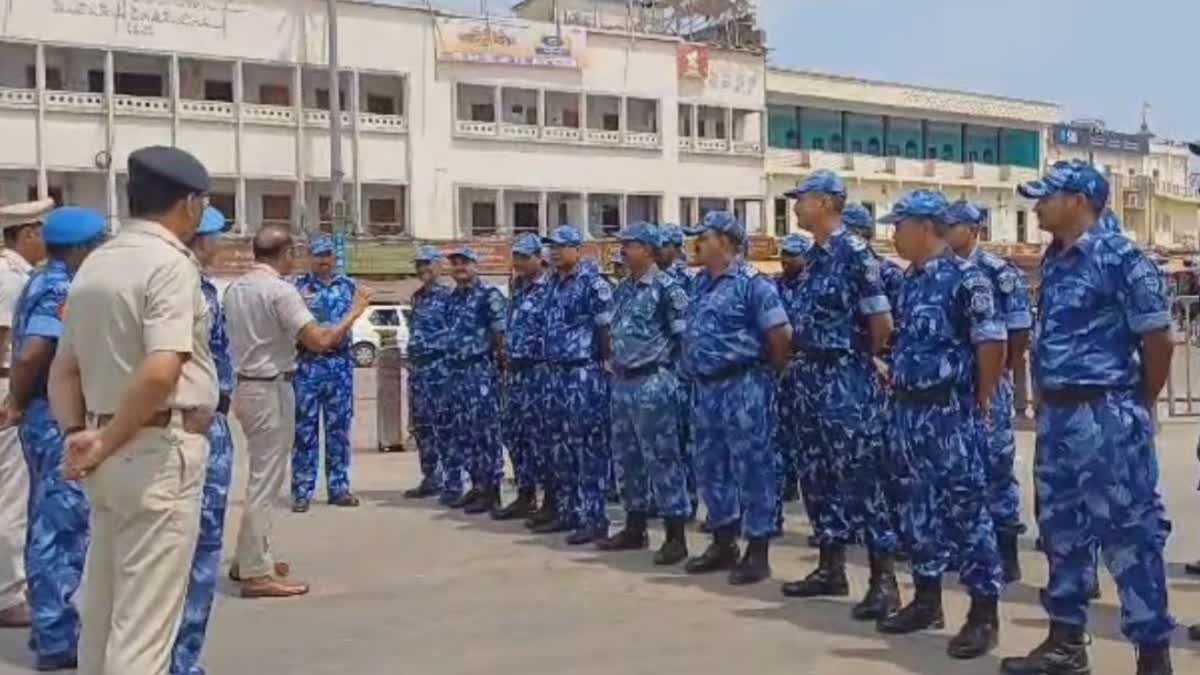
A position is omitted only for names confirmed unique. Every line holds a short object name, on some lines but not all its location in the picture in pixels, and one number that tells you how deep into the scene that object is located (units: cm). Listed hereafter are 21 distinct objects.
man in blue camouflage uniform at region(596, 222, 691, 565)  773
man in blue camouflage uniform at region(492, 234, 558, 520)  884
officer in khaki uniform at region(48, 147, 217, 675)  401
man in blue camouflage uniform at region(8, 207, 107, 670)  542
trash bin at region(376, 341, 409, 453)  1341
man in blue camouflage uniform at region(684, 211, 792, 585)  697
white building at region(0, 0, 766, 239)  3372
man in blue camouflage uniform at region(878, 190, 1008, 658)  564
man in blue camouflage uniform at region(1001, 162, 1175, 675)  496
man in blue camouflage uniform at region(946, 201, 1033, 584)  704
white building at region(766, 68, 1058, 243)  4781
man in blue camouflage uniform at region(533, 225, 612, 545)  847
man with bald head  712
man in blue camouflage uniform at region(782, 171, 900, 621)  644
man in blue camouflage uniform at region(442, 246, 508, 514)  965
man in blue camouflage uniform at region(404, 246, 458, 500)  1002
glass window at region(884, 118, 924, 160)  5109
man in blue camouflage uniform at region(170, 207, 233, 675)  495
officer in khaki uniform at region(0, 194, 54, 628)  623
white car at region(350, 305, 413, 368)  2816
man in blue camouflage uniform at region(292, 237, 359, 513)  972
